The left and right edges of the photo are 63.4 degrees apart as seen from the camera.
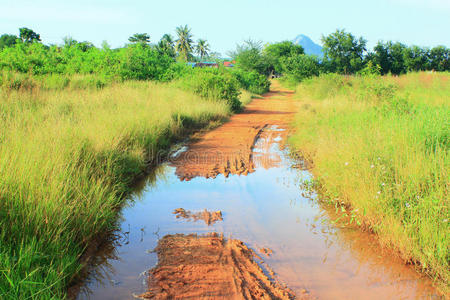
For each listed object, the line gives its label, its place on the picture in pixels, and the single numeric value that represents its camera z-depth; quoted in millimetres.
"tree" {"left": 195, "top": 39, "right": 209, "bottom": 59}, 83062
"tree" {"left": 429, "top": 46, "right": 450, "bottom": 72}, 47281
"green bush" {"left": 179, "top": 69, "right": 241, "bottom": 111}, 15305
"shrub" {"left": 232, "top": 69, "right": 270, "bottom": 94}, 28312
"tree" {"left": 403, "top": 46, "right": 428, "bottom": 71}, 46094
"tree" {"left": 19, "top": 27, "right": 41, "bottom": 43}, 50344
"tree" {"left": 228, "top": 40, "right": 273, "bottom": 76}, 36531
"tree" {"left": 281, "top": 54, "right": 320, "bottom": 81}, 36312
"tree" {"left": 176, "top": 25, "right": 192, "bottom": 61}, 76688
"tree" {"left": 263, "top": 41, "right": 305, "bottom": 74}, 59844
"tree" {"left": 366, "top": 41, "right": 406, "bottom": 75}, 46969
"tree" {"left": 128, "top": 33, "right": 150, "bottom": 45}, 65938
